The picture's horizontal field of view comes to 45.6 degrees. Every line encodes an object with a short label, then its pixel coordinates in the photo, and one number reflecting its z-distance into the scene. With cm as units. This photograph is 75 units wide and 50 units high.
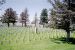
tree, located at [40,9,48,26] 4663
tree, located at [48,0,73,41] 1051
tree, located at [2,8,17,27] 3877
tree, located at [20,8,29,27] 4988
